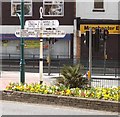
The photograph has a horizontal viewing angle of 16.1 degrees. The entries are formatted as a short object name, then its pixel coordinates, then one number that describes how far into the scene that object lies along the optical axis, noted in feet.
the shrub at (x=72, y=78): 50.90
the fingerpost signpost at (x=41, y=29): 55.88
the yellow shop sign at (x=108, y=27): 129.34
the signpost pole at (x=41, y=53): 59.77
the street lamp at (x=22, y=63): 61.87
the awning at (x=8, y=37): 133.69
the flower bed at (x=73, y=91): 45.09
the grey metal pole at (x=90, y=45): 50.31
